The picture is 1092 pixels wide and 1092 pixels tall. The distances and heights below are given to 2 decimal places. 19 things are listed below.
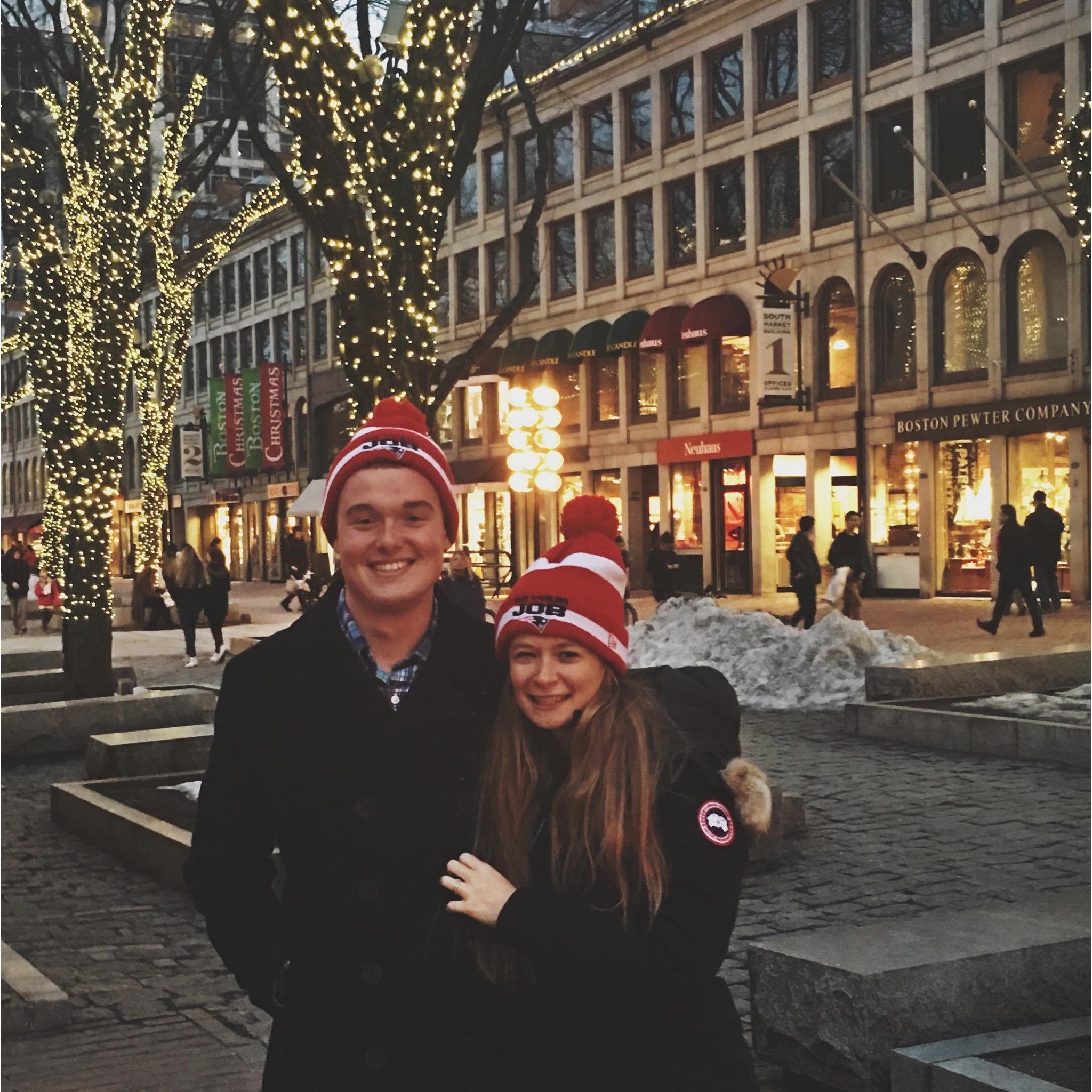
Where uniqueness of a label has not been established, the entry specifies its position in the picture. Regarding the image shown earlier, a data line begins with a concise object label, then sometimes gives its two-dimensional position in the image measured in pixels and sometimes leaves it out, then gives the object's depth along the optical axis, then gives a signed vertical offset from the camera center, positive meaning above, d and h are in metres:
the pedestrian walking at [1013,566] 24.41 -0.94
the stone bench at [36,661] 19.59 -1.59
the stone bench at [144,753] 11.38 -1.57
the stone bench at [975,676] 14.48 -1.49
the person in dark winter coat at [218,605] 24.56 -1.24
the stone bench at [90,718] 13.85 -1.61
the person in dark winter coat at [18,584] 36.25 -1.43
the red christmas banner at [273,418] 63.97 +3.78
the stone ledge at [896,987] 4.86 -1.41
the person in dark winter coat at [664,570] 31.34 -1.12
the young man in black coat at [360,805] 2.87 -0.50
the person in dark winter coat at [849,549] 24.48 -0.63
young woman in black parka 2.70 -0.61
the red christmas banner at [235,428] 66.94 +3.59
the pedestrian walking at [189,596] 24.23 -1.08
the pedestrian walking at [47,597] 34.16 -1.48
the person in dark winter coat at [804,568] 24.48 -0.88
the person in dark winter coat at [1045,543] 27.75 -0.68
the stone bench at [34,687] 17.12 -1.66
